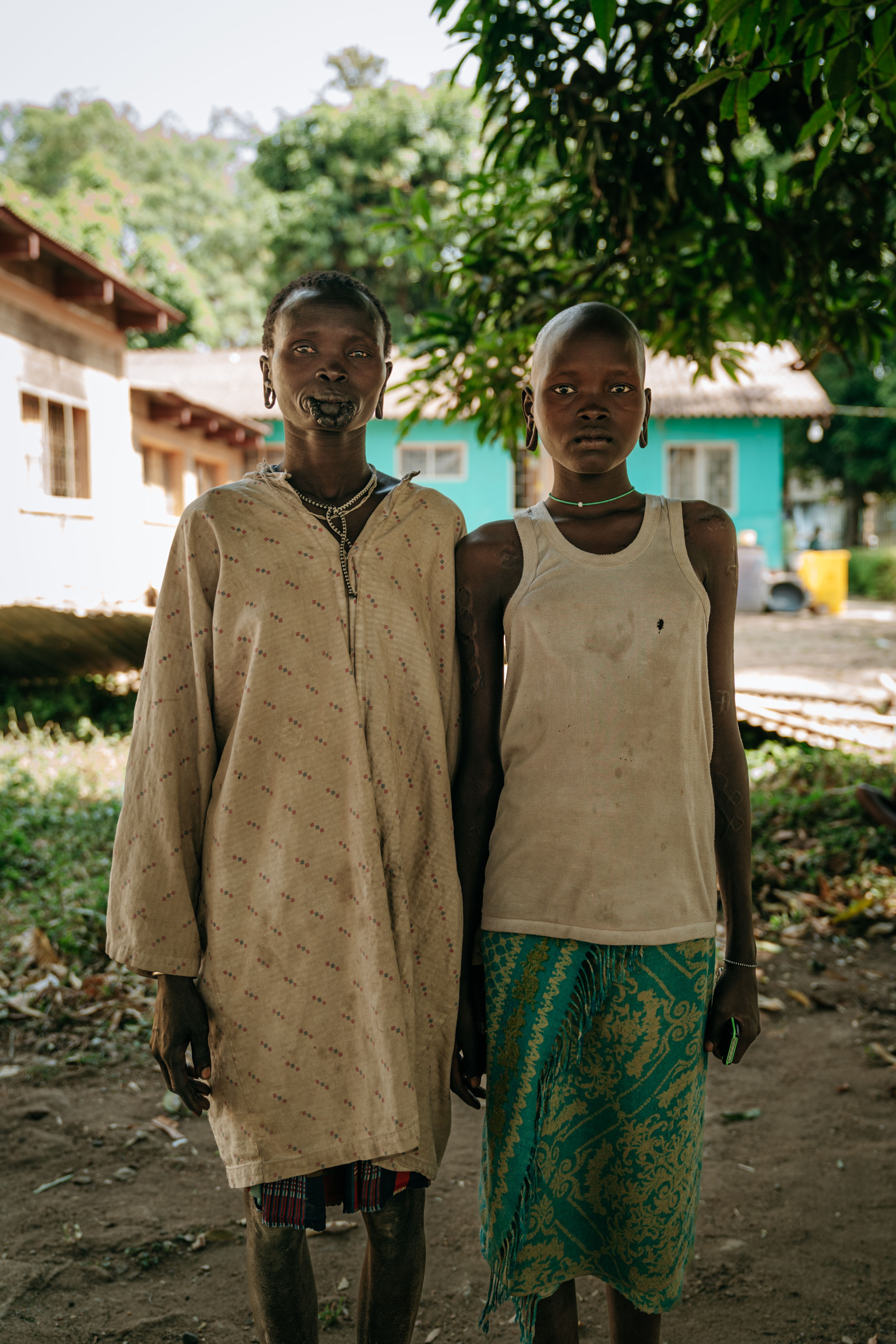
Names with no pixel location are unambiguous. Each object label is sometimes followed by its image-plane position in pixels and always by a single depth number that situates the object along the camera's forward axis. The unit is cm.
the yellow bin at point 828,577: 1831
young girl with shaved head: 176
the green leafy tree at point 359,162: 2119
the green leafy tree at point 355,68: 2447
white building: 890
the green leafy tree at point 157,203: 2319
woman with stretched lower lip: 174
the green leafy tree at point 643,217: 344
